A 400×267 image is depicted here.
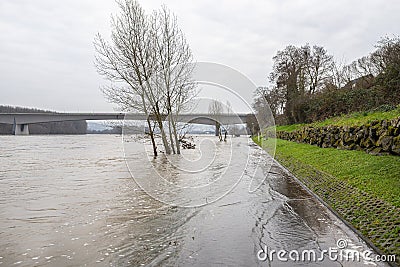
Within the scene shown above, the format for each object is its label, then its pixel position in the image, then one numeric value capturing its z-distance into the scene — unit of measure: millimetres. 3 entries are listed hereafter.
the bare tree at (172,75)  24594
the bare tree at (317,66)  41447
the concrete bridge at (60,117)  58756
